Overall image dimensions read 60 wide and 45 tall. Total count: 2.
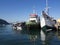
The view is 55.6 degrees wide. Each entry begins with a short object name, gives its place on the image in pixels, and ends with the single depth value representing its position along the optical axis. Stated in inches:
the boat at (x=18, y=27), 1284.6
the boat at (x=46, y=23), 1174.8
